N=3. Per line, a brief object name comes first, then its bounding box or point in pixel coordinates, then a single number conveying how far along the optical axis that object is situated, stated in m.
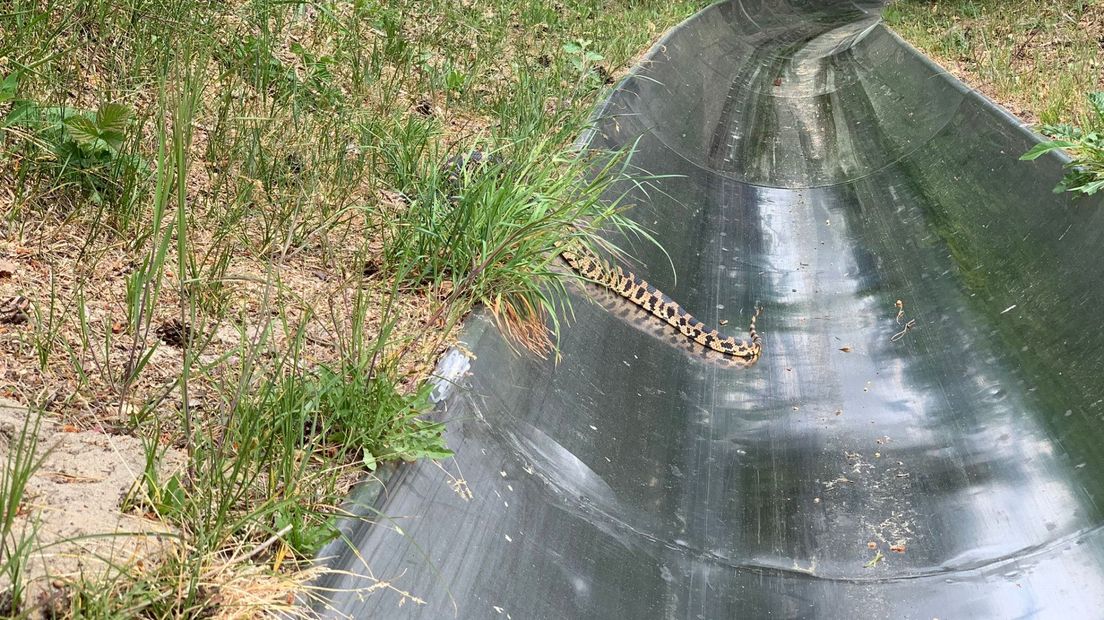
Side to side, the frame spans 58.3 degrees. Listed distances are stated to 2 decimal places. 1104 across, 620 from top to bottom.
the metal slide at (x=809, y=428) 3.90
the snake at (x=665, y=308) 6.42
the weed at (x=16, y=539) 2.16
